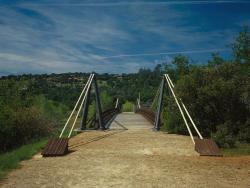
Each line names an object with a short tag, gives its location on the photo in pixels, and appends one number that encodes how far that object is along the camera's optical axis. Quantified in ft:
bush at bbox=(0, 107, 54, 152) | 64.23
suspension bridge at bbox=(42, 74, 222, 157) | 41.88
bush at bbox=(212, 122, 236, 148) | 48.81
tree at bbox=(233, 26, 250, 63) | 70.79
